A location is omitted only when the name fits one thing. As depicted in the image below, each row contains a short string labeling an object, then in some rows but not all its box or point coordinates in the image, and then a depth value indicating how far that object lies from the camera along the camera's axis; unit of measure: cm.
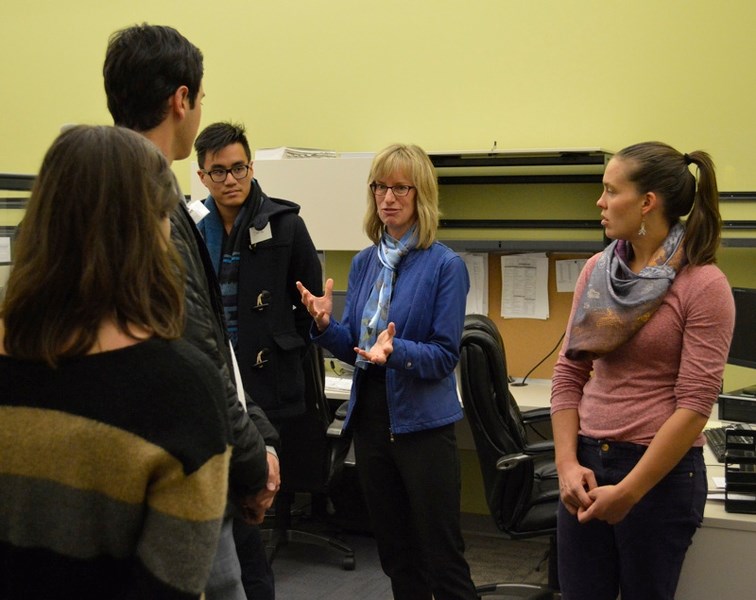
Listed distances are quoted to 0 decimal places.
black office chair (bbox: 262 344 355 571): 334
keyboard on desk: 263
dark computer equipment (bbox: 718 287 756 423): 309
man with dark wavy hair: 143
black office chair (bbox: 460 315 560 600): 269
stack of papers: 390
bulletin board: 386
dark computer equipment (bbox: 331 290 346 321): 397
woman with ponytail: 179
